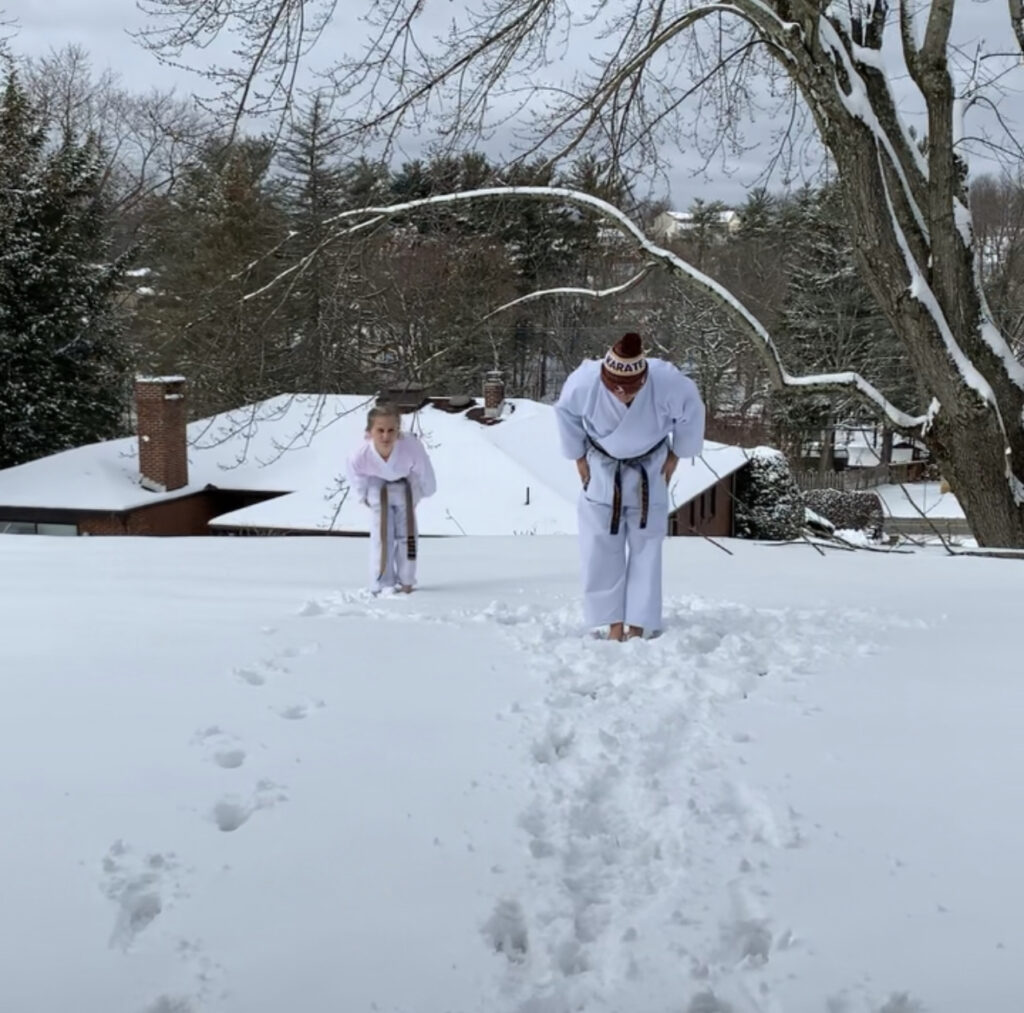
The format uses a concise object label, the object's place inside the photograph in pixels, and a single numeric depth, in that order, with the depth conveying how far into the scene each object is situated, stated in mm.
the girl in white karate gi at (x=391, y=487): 6035
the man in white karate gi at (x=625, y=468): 4868
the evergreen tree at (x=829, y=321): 29625
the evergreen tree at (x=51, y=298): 23938
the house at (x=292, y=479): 17500
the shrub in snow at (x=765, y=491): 23484
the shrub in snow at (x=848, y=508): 26344
